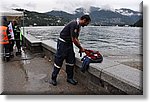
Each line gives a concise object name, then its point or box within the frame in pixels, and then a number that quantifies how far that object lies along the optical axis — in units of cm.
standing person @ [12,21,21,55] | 545
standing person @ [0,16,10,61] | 453
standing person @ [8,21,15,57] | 495
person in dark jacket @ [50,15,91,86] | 309
